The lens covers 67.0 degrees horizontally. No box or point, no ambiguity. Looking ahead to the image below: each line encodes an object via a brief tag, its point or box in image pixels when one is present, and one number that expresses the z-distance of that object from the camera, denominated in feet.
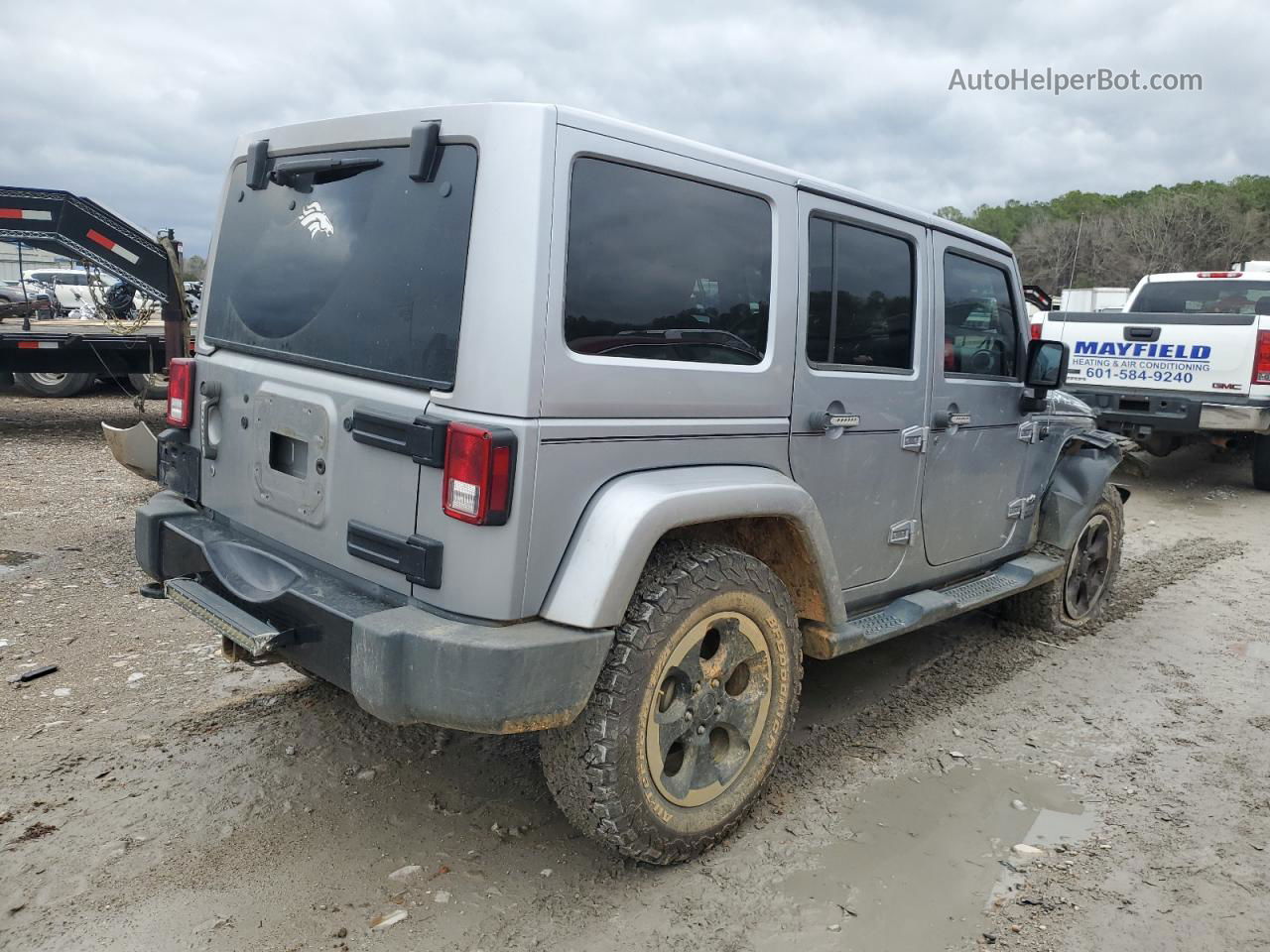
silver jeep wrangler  7.78
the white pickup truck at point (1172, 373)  27.37
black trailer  29.12
